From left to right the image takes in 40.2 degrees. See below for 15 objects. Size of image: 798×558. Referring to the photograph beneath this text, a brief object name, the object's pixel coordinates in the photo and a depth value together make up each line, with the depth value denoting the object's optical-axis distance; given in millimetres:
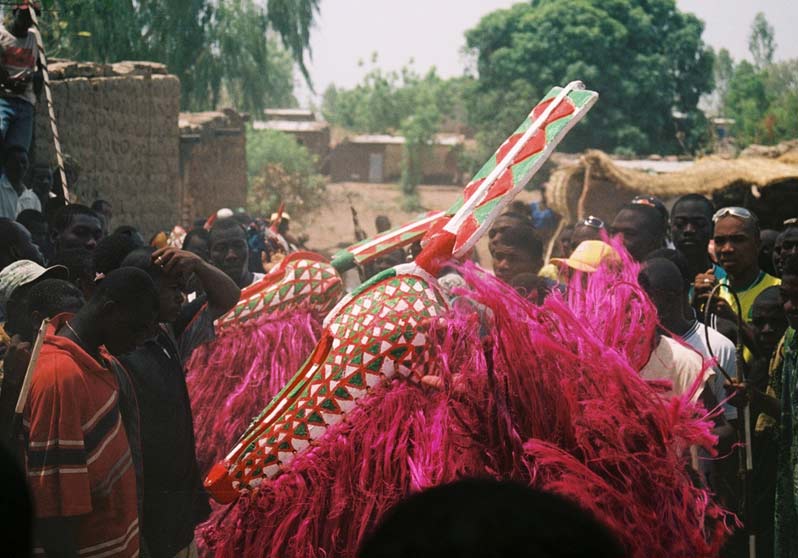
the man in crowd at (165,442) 3725
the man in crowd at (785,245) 5223
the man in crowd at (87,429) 3041
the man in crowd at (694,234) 6117
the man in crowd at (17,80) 7398
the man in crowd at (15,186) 6974
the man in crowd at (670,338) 3902
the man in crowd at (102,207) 8438
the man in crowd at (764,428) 4570
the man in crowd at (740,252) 5496
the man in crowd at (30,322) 3266
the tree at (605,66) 35188
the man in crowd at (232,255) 5395
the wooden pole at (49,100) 6054
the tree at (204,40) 17078
